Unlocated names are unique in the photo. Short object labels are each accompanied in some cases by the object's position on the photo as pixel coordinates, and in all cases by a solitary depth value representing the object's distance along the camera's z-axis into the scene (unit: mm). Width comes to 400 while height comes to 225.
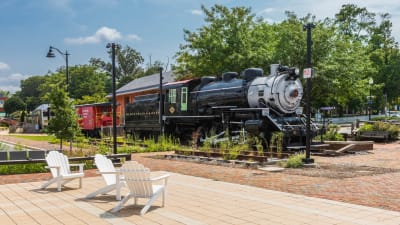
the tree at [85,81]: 75812
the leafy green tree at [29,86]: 122062
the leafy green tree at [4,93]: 138625
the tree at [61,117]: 16844
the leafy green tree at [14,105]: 101750
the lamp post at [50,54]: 25500
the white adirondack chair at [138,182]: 6723
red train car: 33125
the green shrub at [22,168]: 12258
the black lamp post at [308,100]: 12276
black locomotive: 16719
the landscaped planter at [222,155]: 13239
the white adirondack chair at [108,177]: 7594
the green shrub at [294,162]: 12398
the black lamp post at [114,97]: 15344
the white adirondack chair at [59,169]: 8742
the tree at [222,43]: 28395
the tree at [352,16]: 55500
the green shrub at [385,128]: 22623
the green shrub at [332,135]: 20938
